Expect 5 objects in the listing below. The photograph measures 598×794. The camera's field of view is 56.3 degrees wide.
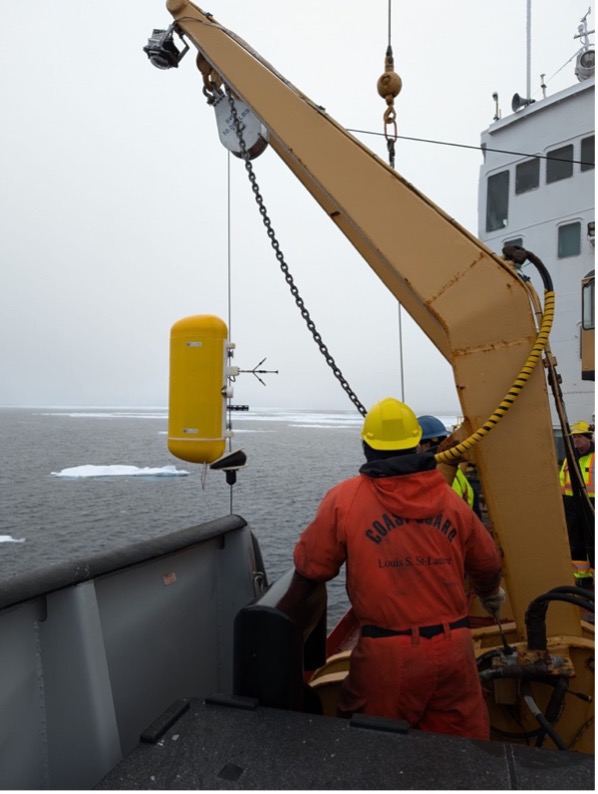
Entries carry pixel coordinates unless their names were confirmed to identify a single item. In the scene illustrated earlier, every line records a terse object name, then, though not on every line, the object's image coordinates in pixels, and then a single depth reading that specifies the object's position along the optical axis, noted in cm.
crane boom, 250
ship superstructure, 929
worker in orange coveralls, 200
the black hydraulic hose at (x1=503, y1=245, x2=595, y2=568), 262
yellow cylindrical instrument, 335
